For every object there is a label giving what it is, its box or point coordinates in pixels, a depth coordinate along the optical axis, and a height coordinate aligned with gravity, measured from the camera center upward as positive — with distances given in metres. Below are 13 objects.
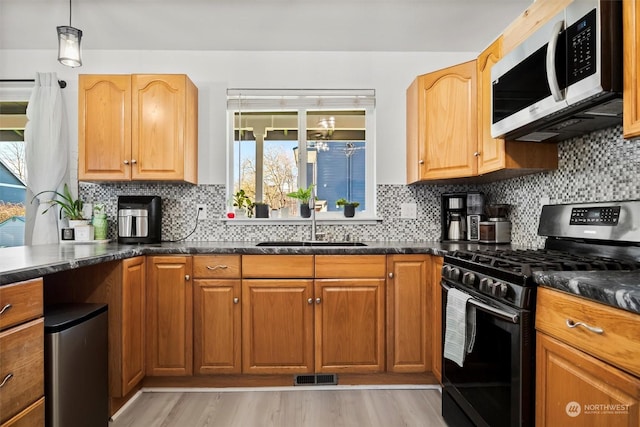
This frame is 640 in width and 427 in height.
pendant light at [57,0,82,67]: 2.10 +0.96
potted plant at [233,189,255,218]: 3.03 +0.07
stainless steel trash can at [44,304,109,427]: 1.42 -0.64
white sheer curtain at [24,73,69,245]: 2.92 +0.51
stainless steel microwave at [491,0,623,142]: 1.32 +0.56
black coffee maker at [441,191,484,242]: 2.76 -0.01
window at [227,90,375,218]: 3.13 +0.50
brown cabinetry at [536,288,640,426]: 0.92 -0.43
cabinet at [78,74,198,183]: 2.69 +0.63
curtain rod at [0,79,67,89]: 3.03 +1.08
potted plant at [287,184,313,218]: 2.93 +0.12
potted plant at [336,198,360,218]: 3.01 +0.04
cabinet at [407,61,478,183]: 2.42 +0.61
